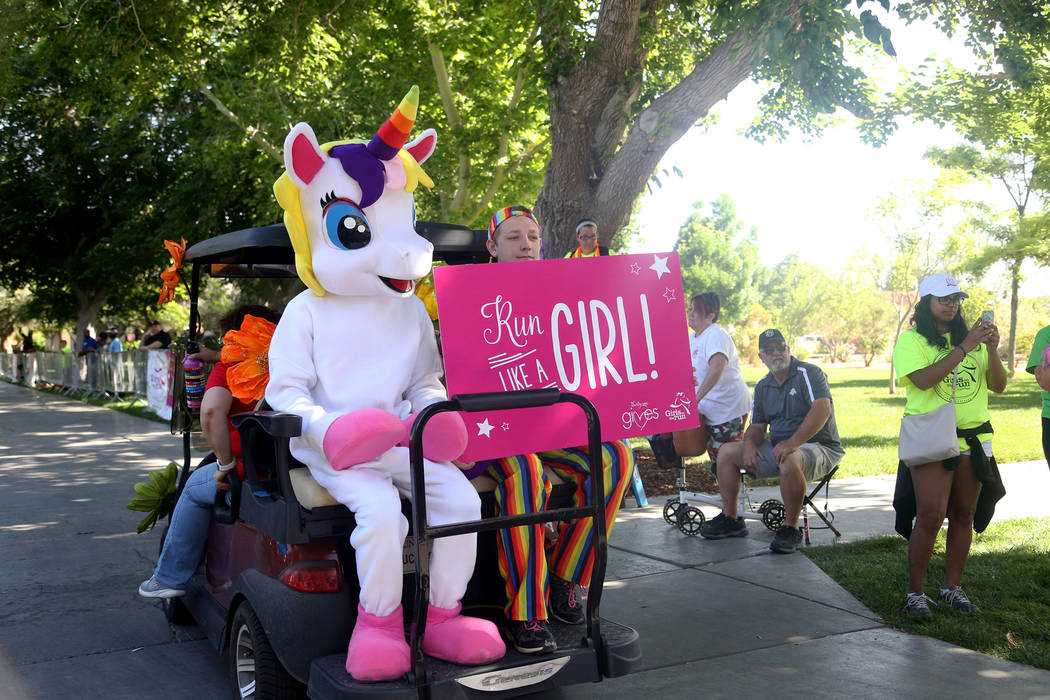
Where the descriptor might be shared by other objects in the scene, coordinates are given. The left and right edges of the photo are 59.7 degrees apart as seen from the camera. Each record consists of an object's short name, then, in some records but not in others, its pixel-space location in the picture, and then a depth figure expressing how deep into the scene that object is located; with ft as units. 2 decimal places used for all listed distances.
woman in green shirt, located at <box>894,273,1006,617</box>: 16.10
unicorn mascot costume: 10.44
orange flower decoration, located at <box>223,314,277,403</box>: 13.67
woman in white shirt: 23.30
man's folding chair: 21.85
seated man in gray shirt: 21.13
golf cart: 9.77
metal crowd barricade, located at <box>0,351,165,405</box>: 66.03
